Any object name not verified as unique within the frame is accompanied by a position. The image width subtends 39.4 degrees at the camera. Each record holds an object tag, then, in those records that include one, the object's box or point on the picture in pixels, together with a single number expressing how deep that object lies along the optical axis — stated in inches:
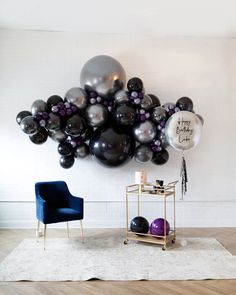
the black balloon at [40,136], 155.3
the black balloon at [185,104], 159.5
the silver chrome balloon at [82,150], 162.9
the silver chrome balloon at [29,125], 149.1
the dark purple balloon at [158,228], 147.3
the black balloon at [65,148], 159.8
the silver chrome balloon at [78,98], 154.7
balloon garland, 152.3
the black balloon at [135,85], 155.9
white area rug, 114.7
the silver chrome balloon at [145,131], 153.6
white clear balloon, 141.9
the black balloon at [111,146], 153.3
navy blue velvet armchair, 146.3
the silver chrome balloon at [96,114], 154.3
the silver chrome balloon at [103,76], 155.7
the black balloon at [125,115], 150.5
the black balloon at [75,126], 150.5
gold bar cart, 146.0
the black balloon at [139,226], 152.4
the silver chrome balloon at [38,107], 152.3
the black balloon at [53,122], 150.5
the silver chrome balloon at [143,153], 158.7
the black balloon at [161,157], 163.9
